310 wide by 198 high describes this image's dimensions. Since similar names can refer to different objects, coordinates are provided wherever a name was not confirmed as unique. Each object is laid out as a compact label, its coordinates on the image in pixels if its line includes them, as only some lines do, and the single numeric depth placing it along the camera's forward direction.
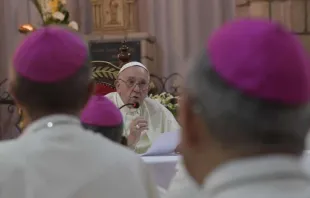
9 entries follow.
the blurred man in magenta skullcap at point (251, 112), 1.86
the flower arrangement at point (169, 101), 9.43
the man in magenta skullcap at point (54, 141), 3.17
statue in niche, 15.82
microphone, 8.59
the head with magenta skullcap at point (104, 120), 4.45
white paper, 6.09
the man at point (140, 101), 8.97
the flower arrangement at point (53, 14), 13.26
